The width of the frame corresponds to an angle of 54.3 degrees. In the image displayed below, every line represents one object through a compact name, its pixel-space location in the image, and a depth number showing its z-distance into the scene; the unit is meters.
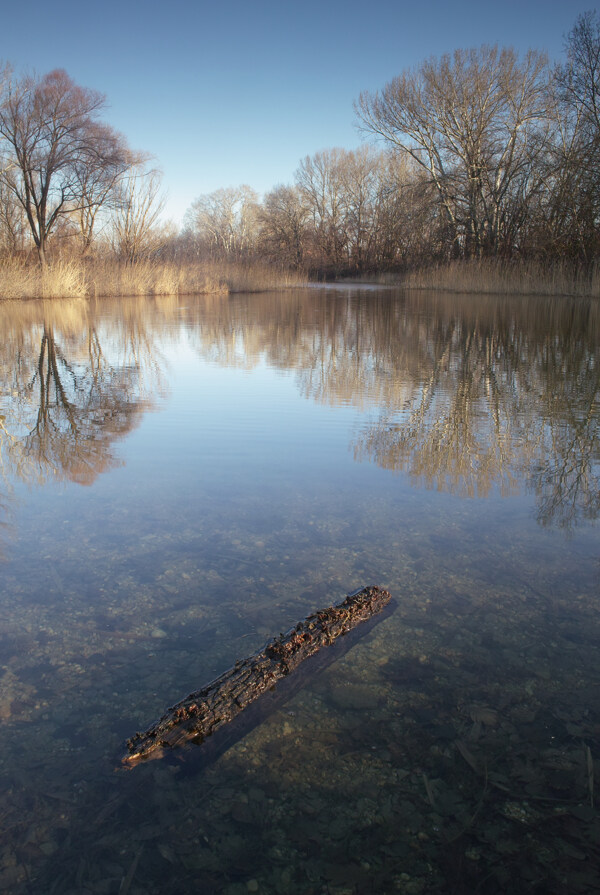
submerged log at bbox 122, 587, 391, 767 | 1.16
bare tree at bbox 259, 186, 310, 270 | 40.28
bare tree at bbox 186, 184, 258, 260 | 57.38
